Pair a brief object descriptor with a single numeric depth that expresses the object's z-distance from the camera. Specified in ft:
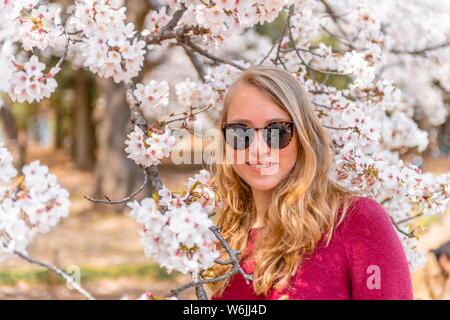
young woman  5.22
